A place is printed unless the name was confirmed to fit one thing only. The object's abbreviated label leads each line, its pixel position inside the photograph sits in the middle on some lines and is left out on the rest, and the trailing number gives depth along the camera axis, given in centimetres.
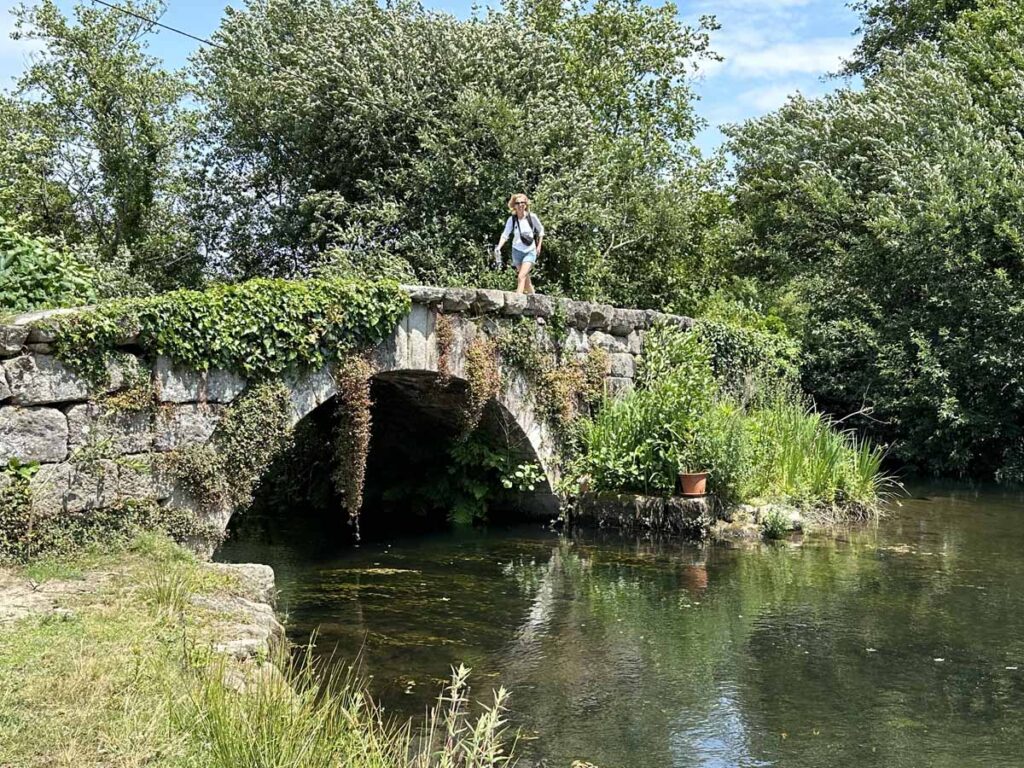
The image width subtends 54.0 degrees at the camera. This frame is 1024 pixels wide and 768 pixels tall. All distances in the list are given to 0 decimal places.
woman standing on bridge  1069
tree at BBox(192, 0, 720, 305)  1334
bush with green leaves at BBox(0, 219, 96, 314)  720
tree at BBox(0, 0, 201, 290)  1495
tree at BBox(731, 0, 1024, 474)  1506
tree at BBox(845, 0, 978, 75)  2219
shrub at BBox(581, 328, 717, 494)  1020
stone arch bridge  619
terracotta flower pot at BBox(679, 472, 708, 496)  996
